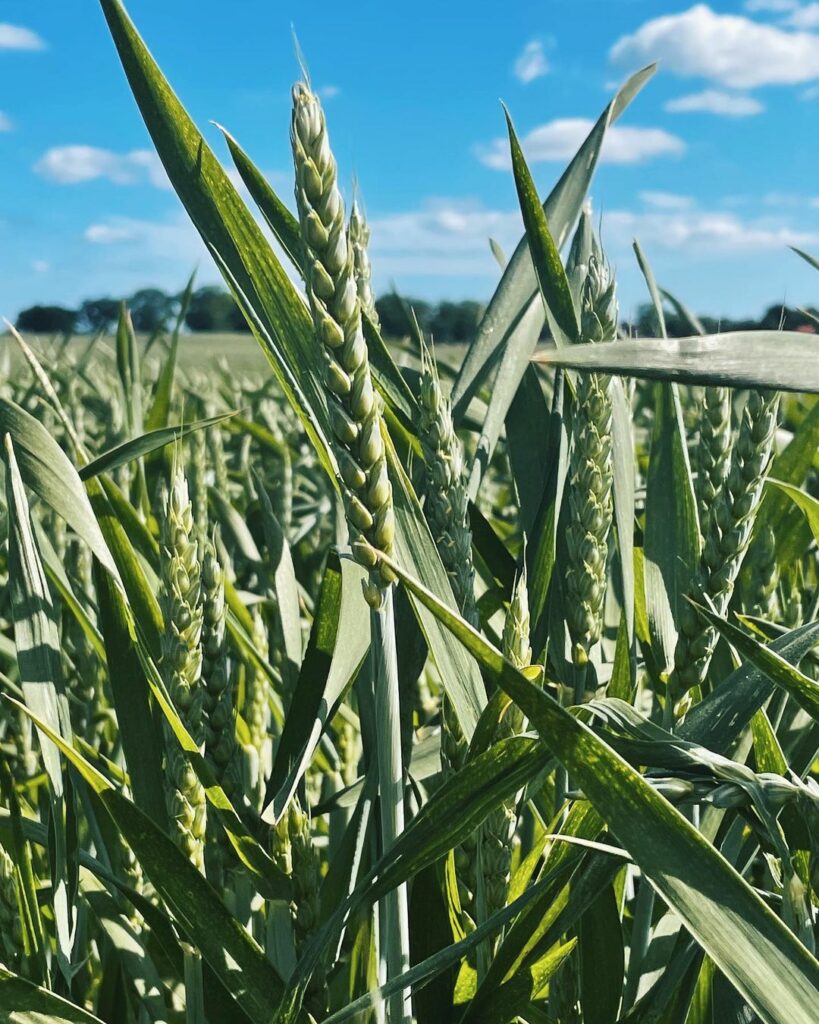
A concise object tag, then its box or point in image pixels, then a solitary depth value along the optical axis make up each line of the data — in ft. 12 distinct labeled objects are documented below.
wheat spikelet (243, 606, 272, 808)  2.70
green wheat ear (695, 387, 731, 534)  2.08
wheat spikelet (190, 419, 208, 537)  2.37
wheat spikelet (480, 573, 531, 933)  1.57
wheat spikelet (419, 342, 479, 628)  1.73
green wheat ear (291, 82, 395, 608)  1.31
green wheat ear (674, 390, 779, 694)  1.91
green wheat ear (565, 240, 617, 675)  1.86
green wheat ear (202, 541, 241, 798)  1.71
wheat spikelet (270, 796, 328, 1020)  1.63
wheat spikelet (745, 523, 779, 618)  2.78
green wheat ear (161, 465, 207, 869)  1.58
